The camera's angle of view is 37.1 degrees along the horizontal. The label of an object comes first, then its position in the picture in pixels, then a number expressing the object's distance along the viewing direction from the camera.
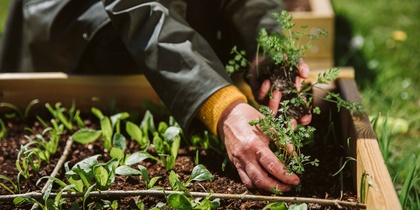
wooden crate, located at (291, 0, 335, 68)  3.52
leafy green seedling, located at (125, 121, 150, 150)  2.30
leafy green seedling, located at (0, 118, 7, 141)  2.44
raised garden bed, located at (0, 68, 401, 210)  1.83
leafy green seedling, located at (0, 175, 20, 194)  1.98
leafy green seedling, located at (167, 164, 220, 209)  1.74
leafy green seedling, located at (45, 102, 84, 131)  2.46
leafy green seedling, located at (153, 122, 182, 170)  2.15
